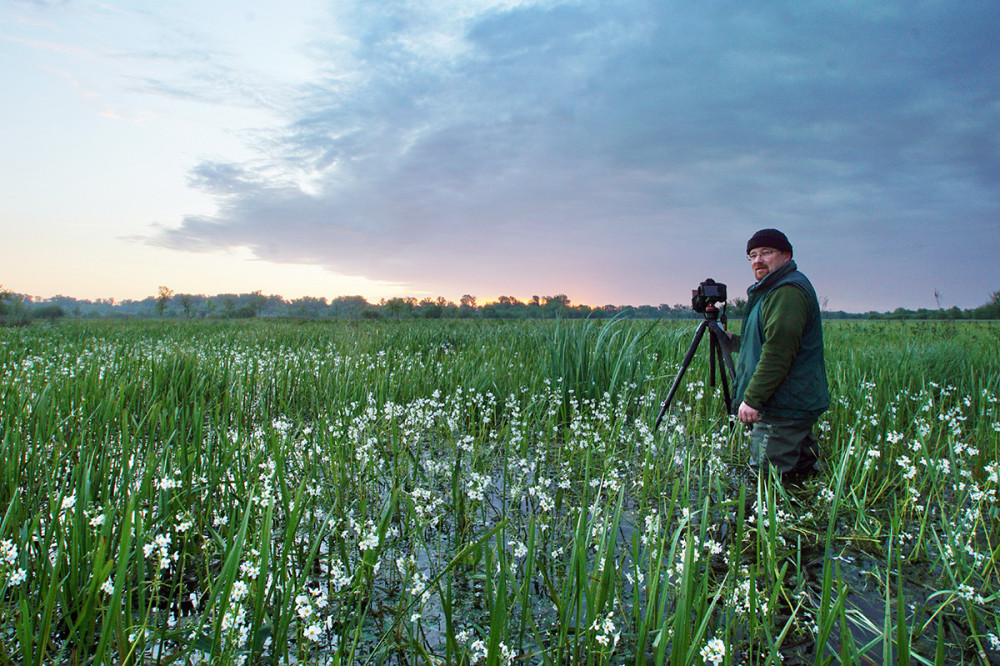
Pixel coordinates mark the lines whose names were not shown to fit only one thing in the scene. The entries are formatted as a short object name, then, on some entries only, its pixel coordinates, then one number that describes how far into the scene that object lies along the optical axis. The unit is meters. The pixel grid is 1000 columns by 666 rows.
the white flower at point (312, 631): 2.09
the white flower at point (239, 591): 2.15
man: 4.70
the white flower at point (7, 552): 2.38
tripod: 5.65
